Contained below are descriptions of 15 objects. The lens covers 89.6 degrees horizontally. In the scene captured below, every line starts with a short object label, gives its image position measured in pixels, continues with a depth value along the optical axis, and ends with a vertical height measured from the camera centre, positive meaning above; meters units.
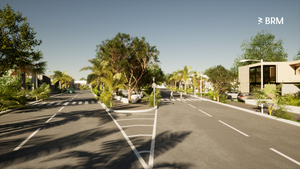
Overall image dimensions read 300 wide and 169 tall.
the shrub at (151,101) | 16.59 -1.84
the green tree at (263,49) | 43.56 +10.59
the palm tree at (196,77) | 49.18 +2.67
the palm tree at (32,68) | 18.32 +2.29
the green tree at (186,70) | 38.03 +4.10
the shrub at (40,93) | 22.39 -1.30
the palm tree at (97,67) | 30.48 +3.56
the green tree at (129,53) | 19.11 +4.14
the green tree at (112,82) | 15.86 +0.30
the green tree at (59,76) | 53.38 +3.18
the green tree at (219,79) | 22.16 +0.91
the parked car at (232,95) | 28.45 -1.91
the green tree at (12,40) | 13.53 +4.34
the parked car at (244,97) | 21.95 -1.76
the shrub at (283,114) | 10.97 -2.13
